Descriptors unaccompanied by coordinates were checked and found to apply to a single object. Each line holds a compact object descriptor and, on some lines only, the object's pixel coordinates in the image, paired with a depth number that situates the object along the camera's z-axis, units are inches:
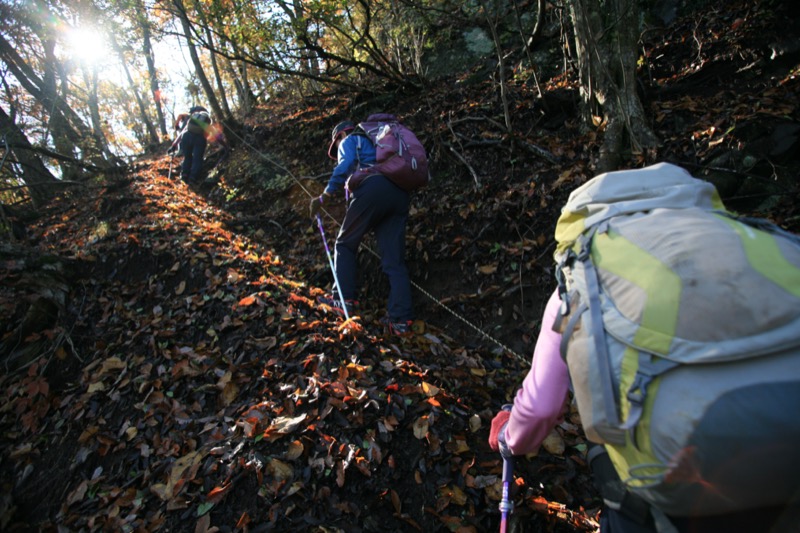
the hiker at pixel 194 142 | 397.4
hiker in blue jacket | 181.6
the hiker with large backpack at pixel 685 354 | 41.3
